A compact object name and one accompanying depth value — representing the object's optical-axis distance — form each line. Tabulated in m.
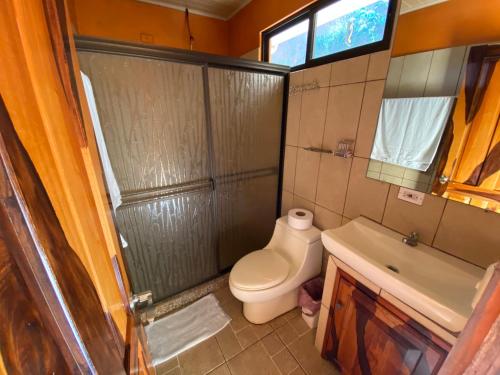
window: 1.18
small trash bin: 1.51
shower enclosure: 1.21
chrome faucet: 1.07
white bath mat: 1.40
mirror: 0.85
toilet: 1.37
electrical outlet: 1.08
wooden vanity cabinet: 0.79
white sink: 0.71
